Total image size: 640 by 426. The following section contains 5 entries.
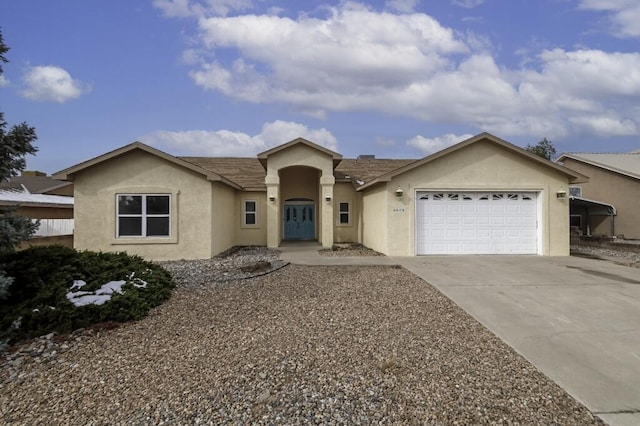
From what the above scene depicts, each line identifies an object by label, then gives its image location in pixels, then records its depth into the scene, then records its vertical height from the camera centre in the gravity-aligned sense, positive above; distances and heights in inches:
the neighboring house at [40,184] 797.2 +76.8
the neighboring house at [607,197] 760.3 +41.8
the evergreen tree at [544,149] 1401.3 +255.3
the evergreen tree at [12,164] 223.8 +31.9
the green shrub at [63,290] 215.8 -50.6
